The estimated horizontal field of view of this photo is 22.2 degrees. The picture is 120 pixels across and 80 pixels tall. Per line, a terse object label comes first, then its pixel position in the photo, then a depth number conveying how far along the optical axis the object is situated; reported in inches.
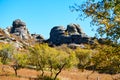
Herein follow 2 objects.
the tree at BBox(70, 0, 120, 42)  703.7
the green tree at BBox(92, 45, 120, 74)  723.1
